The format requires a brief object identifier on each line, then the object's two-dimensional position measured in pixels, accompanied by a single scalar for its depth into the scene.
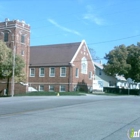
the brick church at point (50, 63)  35.50
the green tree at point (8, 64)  28.44
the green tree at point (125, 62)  37.75
